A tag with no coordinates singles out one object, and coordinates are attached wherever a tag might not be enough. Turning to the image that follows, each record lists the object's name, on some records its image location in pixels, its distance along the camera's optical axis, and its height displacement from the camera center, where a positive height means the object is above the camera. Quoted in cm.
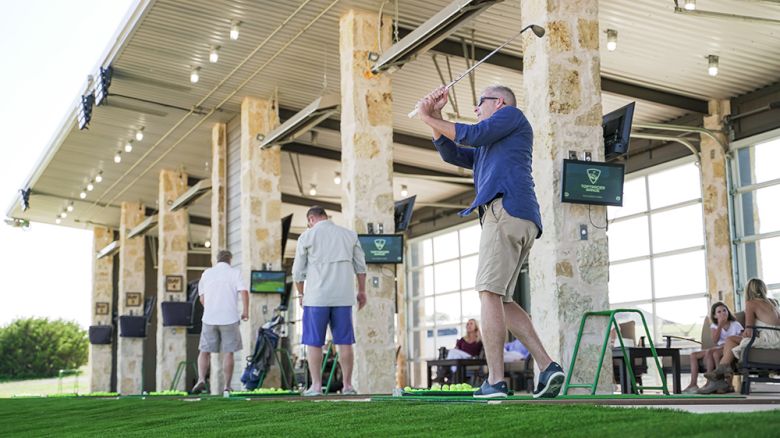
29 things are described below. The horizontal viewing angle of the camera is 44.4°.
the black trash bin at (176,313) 1869 +53
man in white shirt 1089 +33
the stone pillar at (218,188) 1725 +274
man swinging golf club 472 +61
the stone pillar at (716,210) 1560 +200
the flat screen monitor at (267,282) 1502 +89
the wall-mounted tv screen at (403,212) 1231 +161
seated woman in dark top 1318 -15
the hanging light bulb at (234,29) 1239 +402
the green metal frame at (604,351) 571 -14
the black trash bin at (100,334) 2641 +21
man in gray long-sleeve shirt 820 +45
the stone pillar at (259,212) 1513 +203
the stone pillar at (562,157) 710 +133
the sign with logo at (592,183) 719 +113
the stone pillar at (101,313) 2675 +80
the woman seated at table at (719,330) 1048 +0
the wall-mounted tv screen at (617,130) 745 +159
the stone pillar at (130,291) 2372 +127
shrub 3841 -21
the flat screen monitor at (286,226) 1557 +182
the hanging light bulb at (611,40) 1248 +382
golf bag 1273 -26
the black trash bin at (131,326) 2323 +36
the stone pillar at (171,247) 2045 +202
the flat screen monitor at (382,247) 1106 +103
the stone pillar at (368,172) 1100 +195
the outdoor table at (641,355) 948 -26
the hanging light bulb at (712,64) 1367 +380
